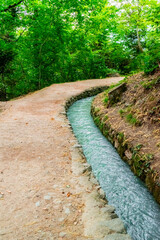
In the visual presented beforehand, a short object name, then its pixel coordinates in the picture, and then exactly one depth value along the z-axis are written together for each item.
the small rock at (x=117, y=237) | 1.85
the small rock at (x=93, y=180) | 2.84
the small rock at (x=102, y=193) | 2.55
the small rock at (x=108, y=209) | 2.24
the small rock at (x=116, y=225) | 1.97
